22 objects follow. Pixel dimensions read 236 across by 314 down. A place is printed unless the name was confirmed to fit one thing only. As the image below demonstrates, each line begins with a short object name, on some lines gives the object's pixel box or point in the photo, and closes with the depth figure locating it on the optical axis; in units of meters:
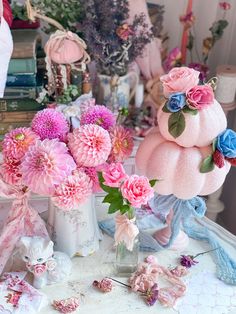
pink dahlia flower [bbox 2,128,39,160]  0.82
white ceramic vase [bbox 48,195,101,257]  0.91
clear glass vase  0.90
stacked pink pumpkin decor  0.81
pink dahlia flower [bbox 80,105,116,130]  0.87
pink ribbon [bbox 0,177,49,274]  0.92
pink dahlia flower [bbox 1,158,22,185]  0.83
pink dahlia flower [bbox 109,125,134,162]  0.87
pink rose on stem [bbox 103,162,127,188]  0.78
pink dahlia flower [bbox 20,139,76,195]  0.77
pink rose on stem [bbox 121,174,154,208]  0.77
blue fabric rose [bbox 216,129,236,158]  0.82
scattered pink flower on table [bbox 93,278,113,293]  0.88
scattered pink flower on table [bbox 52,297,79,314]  0.84
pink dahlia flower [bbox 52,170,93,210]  0.80
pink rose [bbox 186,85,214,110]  0.80
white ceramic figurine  0.84
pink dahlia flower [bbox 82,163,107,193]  0.85
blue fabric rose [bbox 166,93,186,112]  0.80
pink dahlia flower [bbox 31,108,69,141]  0.84
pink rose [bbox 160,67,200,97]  0.81
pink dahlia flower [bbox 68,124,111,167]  0.80
